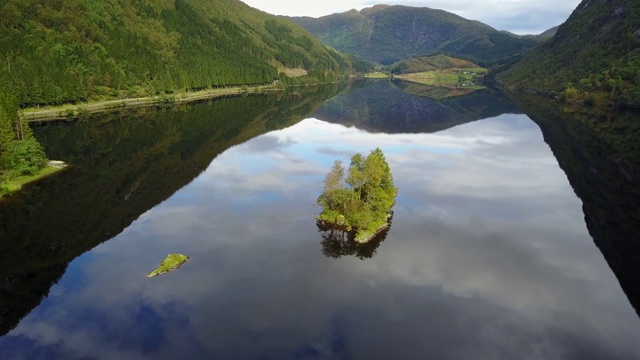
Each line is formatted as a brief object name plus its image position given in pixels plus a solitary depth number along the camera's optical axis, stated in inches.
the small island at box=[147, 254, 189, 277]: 2194.0
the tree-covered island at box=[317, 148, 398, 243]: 2706.7
